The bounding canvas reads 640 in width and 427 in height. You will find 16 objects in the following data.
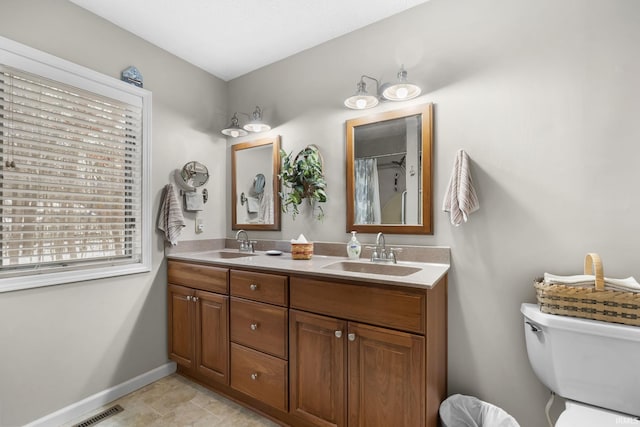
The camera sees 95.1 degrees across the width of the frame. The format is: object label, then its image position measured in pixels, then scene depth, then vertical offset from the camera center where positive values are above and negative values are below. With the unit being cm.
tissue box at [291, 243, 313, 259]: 204 -25
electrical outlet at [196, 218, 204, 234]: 254 -9
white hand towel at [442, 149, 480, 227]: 158 +10
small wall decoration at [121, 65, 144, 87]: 207 +100
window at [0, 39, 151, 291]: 160 +27
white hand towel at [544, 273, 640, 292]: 117 -30
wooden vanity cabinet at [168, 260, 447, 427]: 130 -70
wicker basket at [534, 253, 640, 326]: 115 -37
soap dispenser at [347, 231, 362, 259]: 195 -24
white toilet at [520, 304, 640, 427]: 113 -64
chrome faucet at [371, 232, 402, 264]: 183 -25
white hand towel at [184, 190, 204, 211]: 242 +11
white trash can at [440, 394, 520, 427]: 144 -102
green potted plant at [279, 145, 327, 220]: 216 +27
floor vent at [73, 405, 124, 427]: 174 -124
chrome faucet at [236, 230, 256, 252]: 254 -26
